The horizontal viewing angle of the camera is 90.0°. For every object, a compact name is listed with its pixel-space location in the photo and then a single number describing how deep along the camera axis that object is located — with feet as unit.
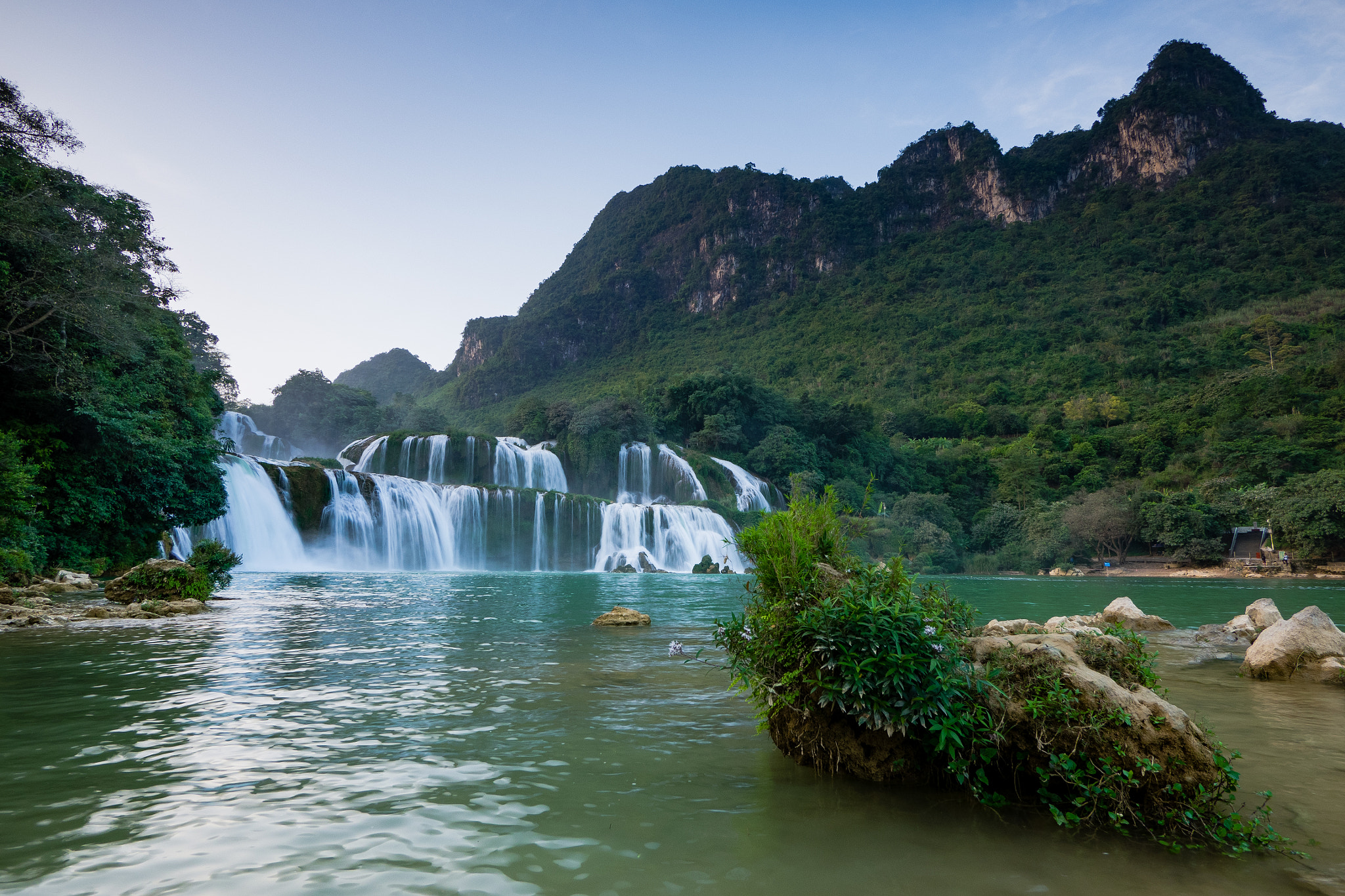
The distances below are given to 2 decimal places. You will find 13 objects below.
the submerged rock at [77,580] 51.42
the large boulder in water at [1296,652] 23.80
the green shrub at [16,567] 43.86
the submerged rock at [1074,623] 27.63
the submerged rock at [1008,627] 22.30
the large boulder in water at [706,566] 116.26
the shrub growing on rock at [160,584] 40.88
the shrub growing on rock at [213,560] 44.27
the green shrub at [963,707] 10.39
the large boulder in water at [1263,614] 34.53
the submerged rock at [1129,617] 38.78
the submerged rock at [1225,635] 34.68
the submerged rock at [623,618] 39.09
